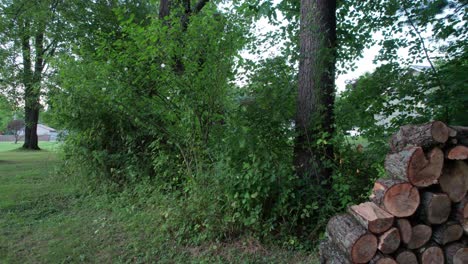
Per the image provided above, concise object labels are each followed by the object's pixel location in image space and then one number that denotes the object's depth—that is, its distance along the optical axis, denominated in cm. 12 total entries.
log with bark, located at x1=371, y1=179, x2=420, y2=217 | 232
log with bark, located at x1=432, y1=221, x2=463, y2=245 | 237
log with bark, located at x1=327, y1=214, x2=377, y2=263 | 230
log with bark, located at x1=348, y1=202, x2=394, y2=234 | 229
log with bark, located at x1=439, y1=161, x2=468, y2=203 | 235
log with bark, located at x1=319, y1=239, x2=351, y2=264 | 247
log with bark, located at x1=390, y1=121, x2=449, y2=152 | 227
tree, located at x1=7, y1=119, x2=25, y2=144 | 5230
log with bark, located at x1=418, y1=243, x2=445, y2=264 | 237
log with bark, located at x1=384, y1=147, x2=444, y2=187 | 229
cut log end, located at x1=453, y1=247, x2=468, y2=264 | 236
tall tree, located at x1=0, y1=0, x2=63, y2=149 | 1256
